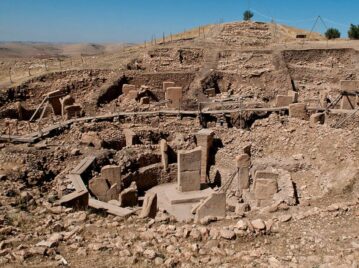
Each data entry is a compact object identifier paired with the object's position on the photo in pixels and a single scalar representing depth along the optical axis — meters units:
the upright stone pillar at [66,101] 18.70
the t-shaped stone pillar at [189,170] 13.34
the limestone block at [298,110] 17.45
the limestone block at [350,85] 19.42
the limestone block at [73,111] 17.64
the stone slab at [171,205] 12.42
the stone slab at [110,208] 9.11
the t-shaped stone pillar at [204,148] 14.93
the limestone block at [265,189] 11.84
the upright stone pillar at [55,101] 19.47
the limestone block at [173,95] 20.45
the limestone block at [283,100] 18.94
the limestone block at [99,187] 11.75
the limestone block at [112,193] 11.99
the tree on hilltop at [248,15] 43.09
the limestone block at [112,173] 12.36
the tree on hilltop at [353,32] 33.62
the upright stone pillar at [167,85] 22.50
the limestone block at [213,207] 10.36
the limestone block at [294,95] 19.49
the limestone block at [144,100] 20.02
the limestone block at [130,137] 15.43
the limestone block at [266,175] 12.12
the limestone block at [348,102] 18.88
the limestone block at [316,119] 16.18
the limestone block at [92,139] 14.39
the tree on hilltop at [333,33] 35.97
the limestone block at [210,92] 22.83
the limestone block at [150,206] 9.70
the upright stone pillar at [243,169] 13.20
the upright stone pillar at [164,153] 14.55
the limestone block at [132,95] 20.75
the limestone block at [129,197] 11.57
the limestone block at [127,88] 21.86
